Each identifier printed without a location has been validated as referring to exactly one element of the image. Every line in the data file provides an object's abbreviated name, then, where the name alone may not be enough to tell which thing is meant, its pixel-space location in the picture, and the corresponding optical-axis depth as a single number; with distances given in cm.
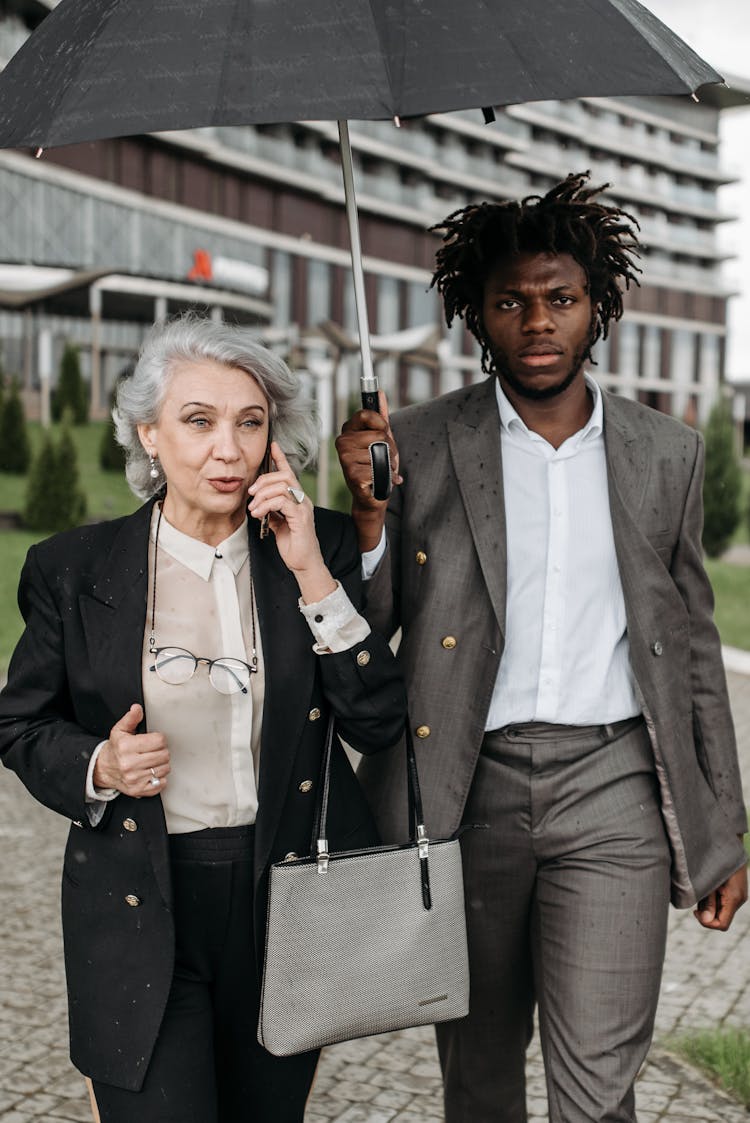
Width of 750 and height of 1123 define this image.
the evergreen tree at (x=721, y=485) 2548
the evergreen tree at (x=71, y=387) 3006
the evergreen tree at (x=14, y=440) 2479
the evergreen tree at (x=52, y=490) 2106
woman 274
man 311
